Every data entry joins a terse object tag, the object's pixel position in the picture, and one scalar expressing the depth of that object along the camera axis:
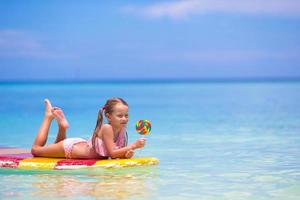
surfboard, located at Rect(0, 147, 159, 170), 11.72
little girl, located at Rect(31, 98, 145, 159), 12.01
